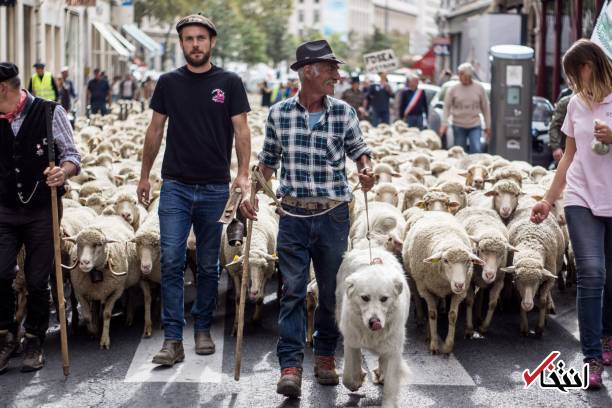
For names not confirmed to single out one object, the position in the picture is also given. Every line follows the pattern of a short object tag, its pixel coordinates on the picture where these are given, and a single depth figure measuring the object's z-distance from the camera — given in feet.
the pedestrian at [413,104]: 75.87
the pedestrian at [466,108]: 52.65
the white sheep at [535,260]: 25.75
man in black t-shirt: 22.38
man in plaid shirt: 19.88
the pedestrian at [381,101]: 85.87
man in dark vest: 21.54
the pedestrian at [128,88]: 133.49
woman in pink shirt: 20.21
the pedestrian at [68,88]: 87.09
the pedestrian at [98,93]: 104.83
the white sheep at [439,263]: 24.64
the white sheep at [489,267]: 26.05
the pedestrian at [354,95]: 79.40
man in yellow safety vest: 65.57
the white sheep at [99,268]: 25.53
